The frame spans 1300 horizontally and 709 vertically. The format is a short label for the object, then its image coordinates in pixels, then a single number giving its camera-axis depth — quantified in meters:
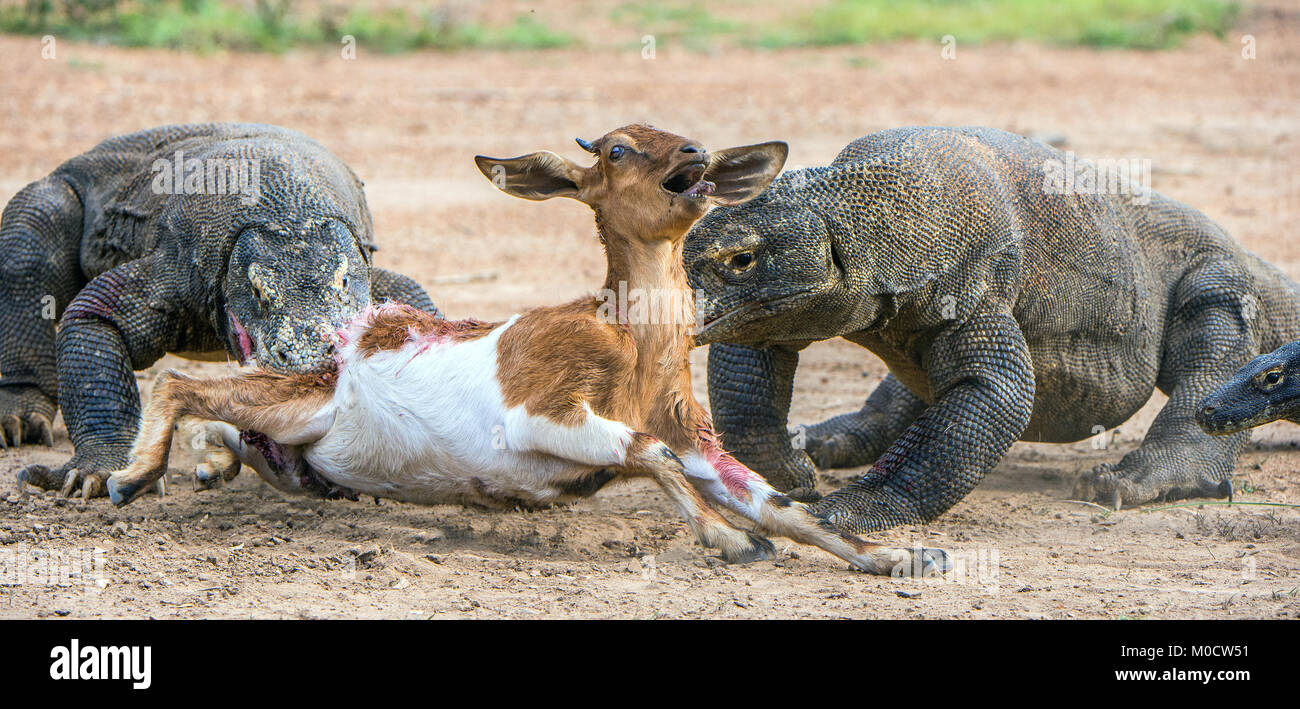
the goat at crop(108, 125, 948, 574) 9.95
